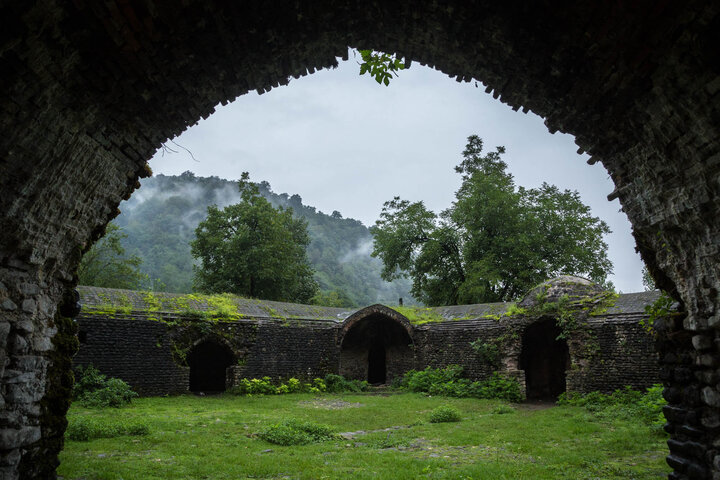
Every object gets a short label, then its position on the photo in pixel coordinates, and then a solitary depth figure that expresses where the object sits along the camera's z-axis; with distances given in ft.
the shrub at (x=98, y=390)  39.62
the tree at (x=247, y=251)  104.53
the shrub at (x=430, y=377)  57.06
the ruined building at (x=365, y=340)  45.62
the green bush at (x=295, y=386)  53.83
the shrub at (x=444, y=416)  35.65
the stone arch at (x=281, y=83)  11.25
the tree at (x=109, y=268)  109.70
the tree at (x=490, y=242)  93.91
